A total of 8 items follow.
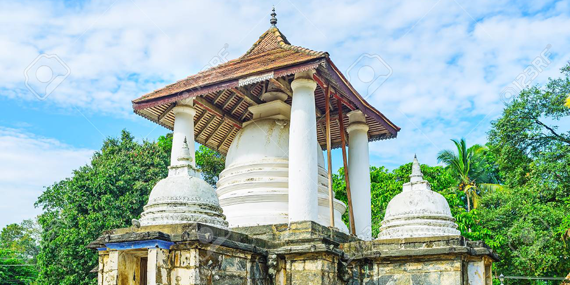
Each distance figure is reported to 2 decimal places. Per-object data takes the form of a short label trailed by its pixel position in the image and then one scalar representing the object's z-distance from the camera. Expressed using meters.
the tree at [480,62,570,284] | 20.25
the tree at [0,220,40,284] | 47.61
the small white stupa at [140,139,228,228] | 9.30
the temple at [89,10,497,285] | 8.77
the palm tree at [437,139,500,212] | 34.74
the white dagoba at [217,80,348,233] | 12.24
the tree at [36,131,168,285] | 21.59
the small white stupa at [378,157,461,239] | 11.09
